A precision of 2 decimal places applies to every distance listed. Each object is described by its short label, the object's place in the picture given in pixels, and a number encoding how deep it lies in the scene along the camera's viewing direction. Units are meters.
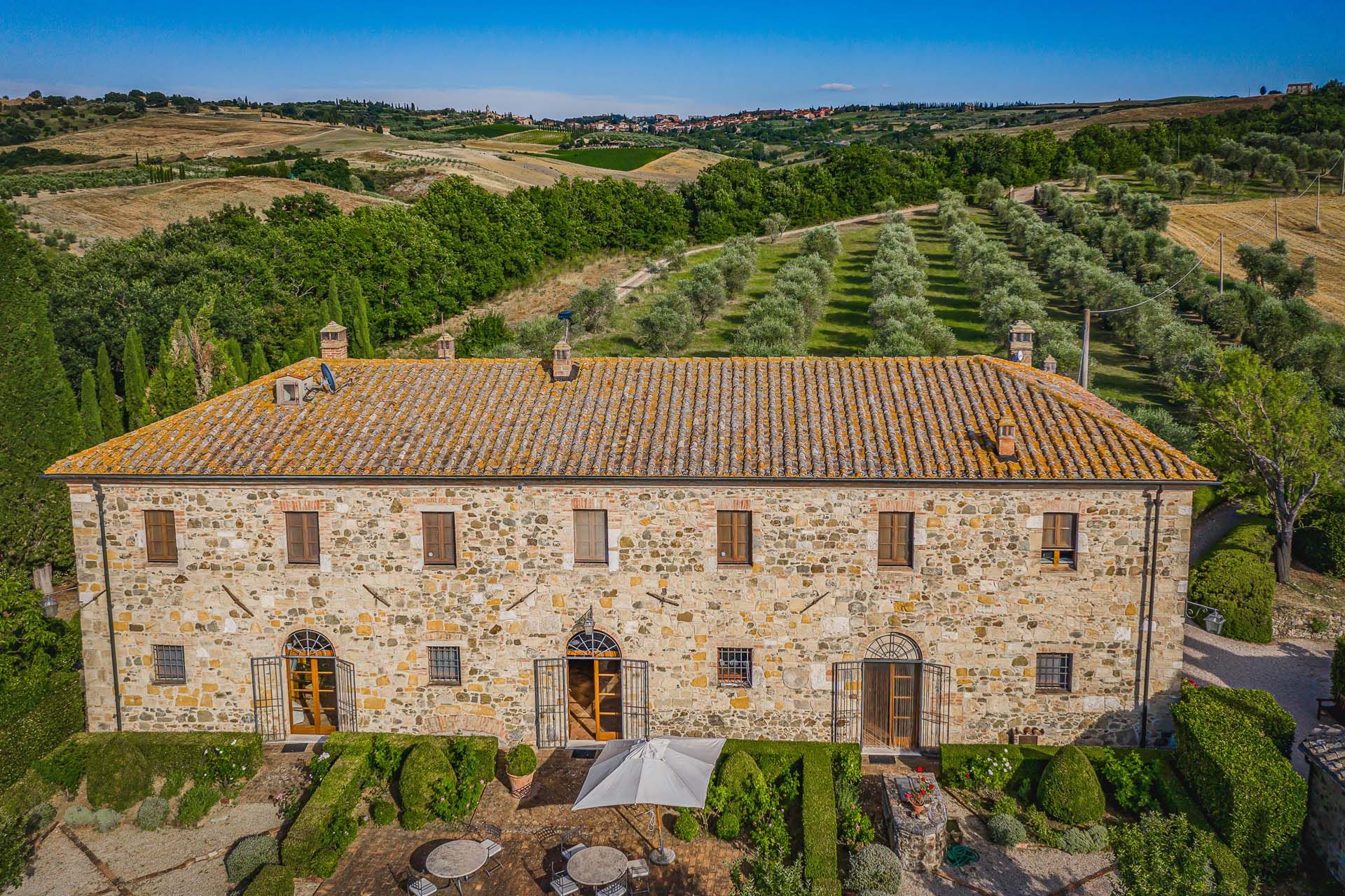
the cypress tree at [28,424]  30.72
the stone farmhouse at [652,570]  20.03
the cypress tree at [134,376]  42.22
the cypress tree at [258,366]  44.78
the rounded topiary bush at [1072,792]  18.44
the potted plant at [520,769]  19.73
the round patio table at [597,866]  16.16
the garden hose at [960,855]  17.69
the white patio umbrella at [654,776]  16.86
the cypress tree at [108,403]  41.66
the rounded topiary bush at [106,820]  19.19
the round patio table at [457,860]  16.39
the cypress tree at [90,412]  37.75
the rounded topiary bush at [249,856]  17.48
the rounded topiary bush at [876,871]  16.78
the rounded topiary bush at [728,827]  18.30
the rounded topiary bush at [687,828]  18.42
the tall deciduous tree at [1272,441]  29.83
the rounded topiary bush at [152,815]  19.23
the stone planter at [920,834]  17.45
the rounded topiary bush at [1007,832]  17.98
